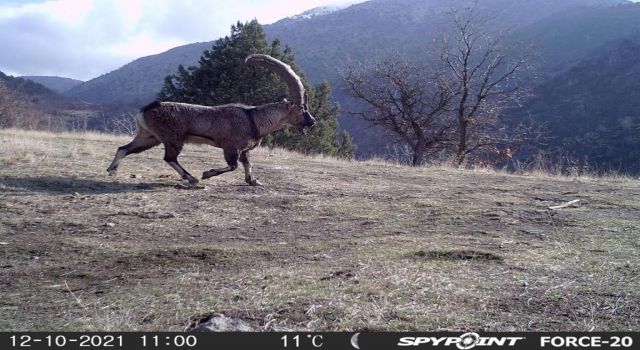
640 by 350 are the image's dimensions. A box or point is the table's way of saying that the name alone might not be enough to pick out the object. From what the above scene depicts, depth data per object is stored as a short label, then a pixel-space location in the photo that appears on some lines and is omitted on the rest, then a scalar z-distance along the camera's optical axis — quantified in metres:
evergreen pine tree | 28.52
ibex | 8.70
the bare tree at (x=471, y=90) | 23.84
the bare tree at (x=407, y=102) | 25.55
